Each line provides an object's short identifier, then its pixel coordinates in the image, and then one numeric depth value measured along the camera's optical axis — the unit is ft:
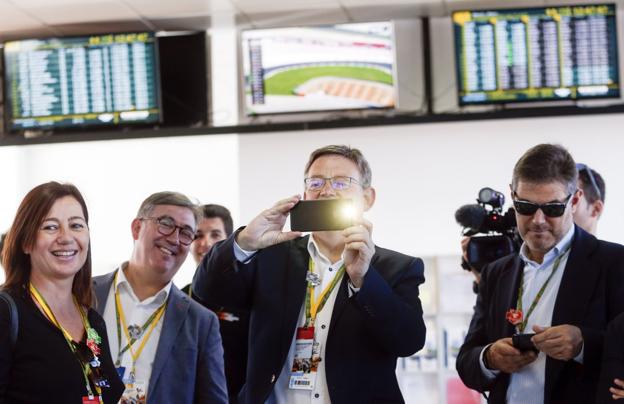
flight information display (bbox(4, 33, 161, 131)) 22.08
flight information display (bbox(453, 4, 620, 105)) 20.71
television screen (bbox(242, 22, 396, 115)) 21.57
